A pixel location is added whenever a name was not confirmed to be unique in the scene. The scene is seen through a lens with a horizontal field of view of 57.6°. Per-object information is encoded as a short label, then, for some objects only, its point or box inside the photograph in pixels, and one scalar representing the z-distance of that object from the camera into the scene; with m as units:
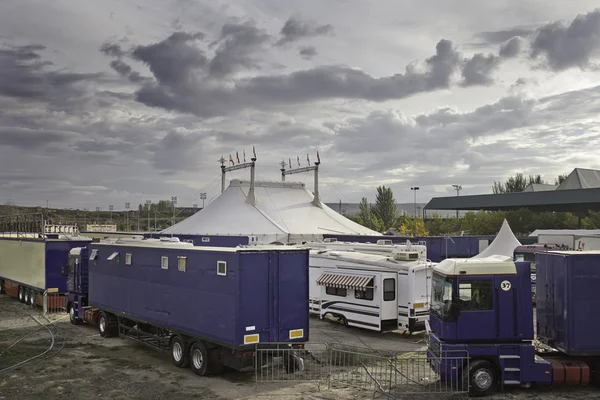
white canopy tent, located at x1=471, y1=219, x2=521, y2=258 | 34.41
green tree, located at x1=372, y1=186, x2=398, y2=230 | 98.81
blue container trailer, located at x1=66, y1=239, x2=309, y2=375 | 13.41
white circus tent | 43.25
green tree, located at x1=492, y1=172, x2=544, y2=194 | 107.12
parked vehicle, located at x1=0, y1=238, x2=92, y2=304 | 26.75
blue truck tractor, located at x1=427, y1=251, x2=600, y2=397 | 12.61
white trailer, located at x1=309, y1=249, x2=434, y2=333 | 19.67
